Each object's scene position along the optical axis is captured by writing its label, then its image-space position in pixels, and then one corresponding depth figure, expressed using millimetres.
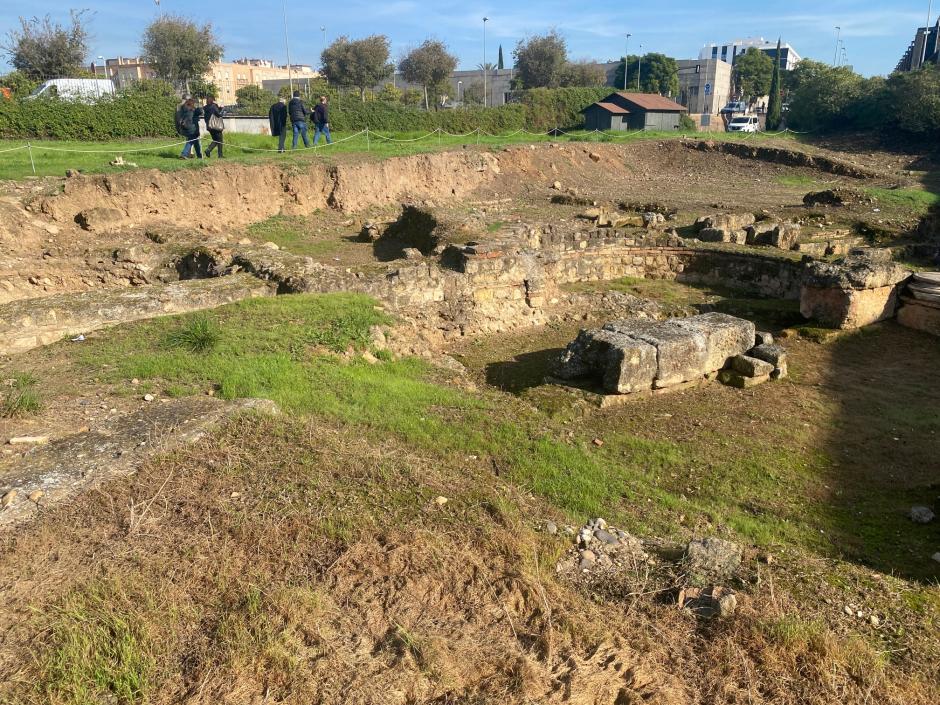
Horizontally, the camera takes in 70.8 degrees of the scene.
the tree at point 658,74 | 62531
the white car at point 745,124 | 44309
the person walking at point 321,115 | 19375
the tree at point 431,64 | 51719
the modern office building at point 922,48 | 58406
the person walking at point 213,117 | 15992
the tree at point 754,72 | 68375
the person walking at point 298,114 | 18359
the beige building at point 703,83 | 75188
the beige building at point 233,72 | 71562
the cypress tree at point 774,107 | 43597
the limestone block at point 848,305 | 9742
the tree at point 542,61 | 51781
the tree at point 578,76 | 51625
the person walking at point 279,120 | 18109
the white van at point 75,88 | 21298
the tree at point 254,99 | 36219
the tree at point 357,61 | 46969
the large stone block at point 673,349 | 7559
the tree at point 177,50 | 37156
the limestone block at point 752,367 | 8039
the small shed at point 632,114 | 35688
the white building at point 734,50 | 117275
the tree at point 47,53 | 30891
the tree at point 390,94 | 45347
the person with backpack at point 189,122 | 16109
